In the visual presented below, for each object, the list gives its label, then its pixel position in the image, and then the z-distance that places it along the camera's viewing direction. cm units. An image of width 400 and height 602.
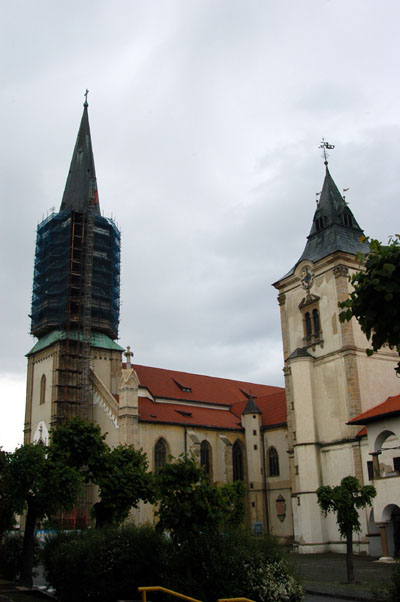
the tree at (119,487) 2519
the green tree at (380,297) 1015
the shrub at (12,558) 2469
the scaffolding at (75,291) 4947
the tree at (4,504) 2250
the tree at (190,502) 1552
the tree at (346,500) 2409
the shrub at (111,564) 1605
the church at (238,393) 4156
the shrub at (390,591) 1251
